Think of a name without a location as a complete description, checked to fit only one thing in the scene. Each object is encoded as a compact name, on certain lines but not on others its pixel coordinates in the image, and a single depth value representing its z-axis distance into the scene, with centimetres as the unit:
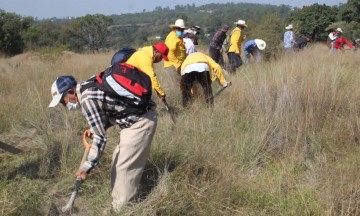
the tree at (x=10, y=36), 2614
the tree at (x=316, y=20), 3102
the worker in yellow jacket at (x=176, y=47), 709
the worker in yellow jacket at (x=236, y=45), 915
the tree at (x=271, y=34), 1148
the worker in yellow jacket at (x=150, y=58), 538
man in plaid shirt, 288
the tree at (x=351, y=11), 2808
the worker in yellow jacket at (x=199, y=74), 601
